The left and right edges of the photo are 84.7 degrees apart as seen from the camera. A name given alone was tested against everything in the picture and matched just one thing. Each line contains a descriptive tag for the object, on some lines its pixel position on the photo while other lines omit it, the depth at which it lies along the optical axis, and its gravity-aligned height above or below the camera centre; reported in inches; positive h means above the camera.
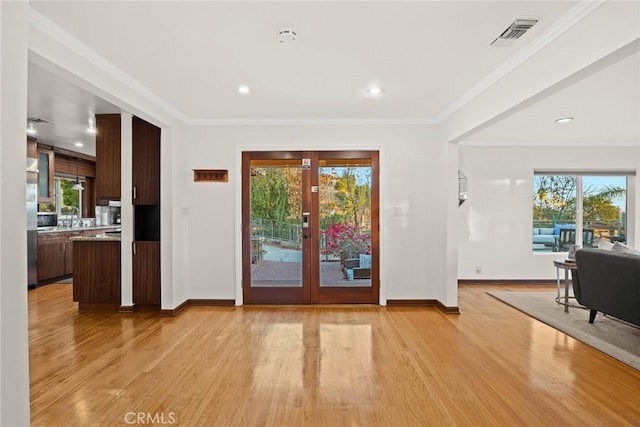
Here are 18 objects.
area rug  128.4 -50.5
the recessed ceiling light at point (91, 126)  199.8 +50.8
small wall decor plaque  190.1 +19.0
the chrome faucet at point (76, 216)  290.4 -6.5
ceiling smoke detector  95.4 +48.3
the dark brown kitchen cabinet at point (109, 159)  181.5 +26.3
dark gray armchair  135.0 -29.7
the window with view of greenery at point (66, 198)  304.7 +10.5
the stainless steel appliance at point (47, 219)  263.1 -7.2
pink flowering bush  193.0 -15.6
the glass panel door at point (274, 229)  191.9 -10.2
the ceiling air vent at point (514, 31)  90.0 +48.5
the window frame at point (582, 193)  250.7 +13.3
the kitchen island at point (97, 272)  179.6 -31.8
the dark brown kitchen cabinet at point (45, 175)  264.7 +26.5
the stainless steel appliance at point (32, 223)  216.8 -8.3
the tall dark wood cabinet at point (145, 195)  177.9 +7.6
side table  172.3 -27.9
